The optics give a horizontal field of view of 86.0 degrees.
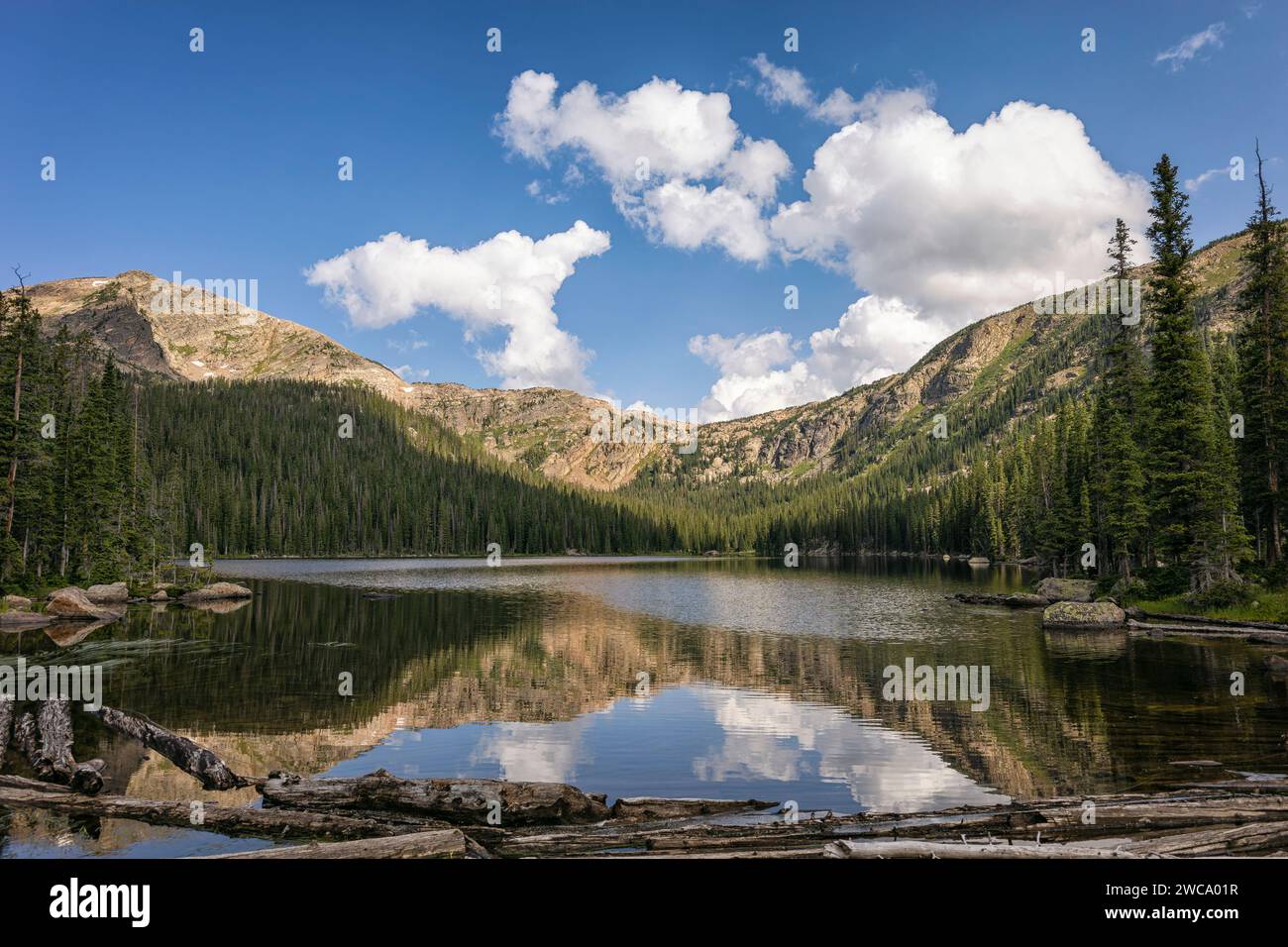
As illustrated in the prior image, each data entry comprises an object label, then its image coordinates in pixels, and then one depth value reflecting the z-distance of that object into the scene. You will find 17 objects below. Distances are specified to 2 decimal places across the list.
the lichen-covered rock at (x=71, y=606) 52.94
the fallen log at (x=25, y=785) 16.34
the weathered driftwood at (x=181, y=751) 17.83
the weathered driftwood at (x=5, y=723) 20.67
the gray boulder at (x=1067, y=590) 61.22
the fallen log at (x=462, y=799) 14.89
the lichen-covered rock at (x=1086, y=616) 48.94
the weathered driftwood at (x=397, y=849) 11.39
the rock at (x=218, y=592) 69.31
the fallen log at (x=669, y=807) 15.12
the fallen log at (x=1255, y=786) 15.52
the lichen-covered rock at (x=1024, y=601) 63.22
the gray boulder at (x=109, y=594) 63.19
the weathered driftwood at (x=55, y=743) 17.59
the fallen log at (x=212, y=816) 13.89
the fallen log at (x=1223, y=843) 11.83
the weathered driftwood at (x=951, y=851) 11.29
